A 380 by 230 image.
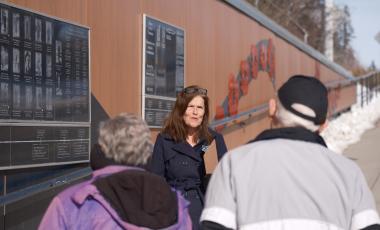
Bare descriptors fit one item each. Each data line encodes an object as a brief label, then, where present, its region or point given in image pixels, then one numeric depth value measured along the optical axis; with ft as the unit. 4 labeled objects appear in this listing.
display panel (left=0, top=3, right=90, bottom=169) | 13.66
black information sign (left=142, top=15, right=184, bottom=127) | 20.94
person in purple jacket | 8.47
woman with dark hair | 13.37
